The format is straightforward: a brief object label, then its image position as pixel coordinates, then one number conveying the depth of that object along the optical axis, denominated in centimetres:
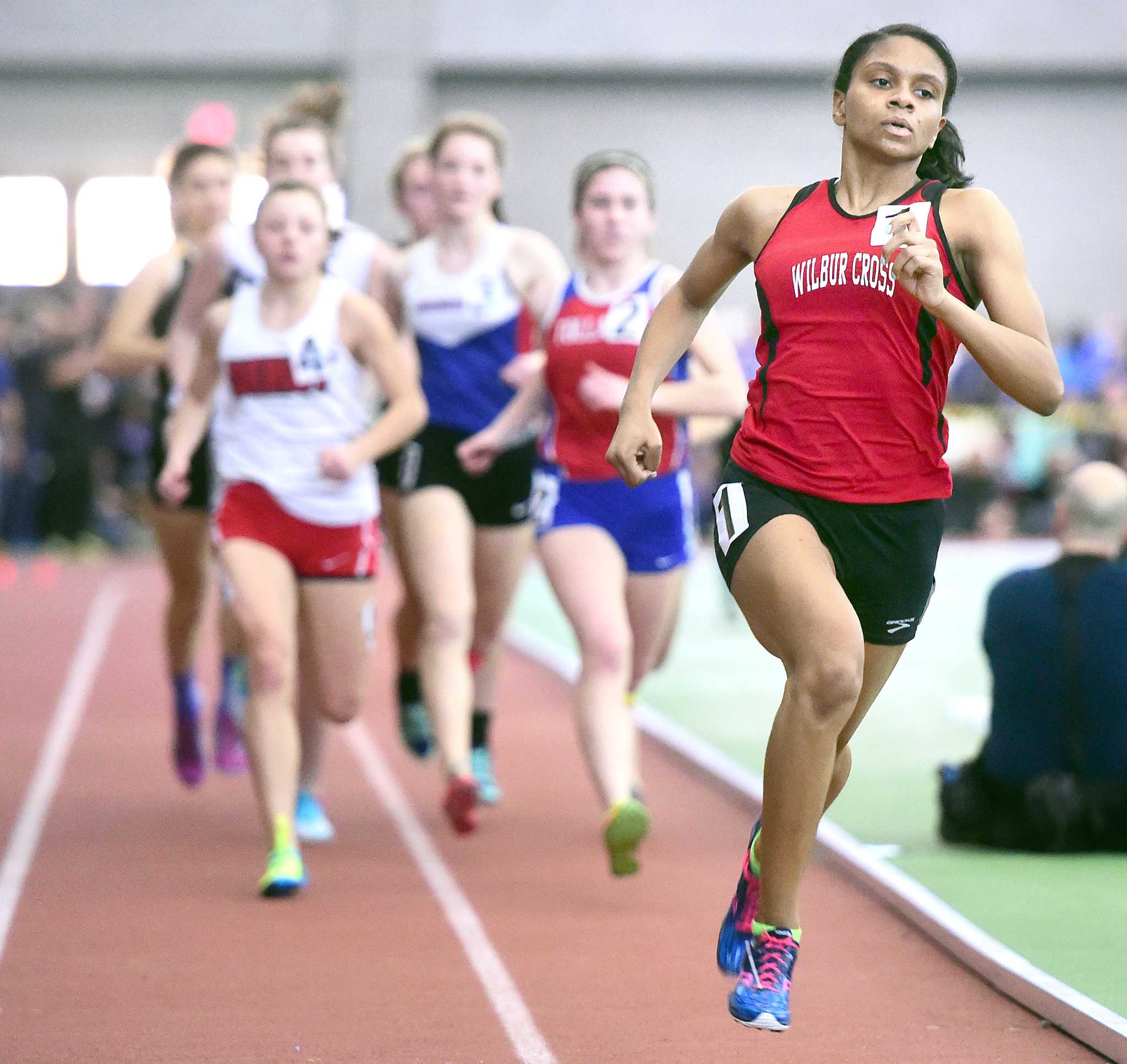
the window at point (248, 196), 4784
